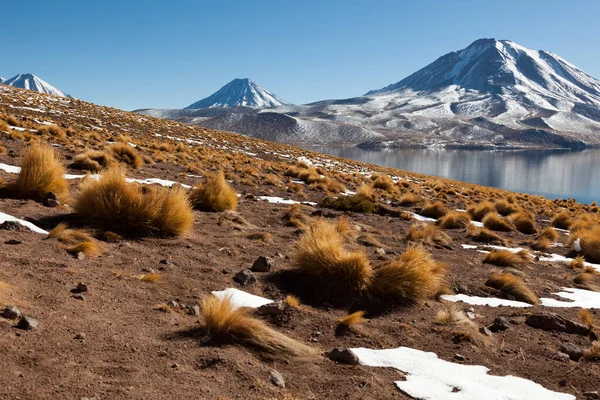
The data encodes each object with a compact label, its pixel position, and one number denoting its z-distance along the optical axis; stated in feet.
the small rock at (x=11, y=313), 10.18
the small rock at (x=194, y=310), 13.16
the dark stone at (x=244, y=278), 16.57
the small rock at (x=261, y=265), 18.38
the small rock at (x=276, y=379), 9.94
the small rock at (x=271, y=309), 14.14
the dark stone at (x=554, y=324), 15.57
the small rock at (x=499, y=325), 15.49
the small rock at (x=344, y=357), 11.55
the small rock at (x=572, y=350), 13.48
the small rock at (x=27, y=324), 9.94
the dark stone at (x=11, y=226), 17.13
